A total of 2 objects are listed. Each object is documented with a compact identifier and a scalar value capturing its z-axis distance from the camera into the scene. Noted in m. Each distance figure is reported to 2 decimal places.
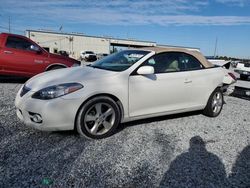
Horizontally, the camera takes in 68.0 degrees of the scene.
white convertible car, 2.70
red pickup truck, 6.00
